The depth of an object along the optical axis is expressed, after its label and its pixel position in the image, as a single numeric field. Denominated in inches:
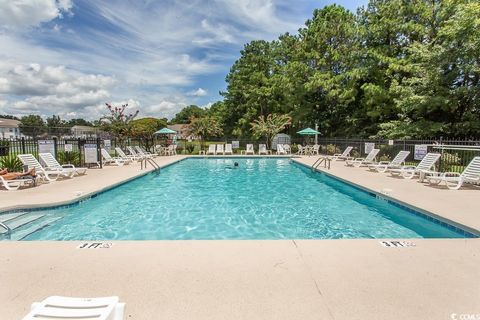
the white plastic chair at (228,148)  936.9
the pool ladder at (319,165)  528.5
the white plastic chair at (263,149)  932.7
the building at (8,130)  1848.5
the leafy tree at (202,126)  959.0
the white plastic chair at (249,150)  933.4
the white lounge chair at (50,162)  390.0
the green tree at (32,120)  2940.5
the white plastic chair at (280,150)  927.0
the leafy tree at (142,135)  837.2
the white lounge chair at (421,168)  355.6
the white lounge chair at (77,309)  62.1
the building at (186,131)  983.9
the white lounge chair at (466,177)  307.6
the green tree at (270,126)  965.2
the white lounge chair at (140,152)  704.7
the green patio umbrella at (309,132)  870.3
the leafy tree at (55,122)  2982.3
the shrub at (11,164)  389.7
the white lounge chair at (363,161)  520.1
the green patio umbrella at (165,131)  881.0
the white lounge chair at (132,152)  671.1
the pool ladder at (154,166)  532.8
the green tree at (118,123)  793.6
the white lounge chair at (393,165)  437.1
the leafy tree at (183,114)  3962.8
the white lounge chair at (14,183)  311.3
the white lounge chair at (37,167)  357.3
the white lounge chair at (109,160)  568.4
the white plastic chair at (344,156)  647.1
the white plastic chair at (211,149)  934.4
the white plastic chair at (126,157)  610.7
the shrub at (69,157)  493.4
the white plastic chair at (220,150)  922.6
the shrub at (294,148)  987.0
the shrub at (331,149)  846.5
